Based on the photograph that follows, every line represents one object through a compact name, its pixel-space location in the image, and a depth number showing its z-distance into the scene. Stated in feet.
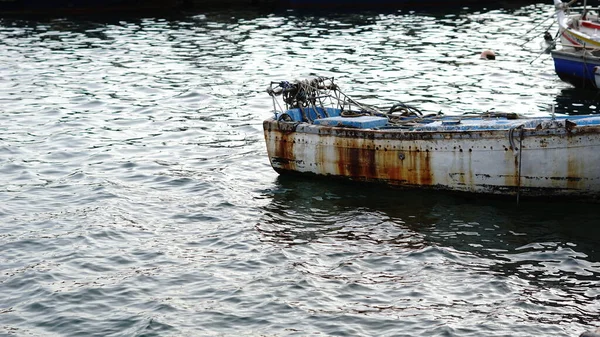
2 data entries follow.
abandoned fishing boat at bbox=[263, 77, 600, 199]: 55.06
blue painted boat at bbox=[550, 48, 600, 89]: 90.22
